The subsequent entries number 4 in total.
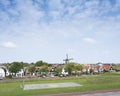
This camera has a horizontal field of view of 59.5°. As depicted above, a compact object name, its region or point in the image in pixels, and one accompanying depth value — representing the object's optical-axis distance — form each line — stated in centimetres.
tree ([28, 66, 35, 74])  5752
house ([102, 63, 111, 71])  6634
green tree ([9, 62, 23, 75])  5133
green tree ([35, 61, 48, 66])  7425
